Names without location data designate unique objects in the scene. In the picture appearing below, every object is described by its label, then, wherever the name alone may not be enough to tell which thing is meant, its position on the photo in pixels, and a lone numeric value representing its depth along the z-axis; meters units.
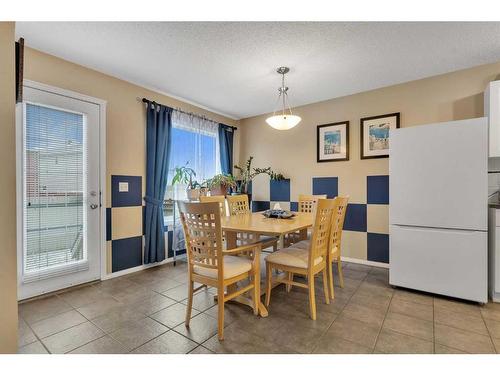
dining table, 1.91
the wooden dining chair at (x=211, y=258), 1.69
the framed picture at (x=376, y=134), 3.25
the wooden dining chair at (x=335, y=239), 2.33
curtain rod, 3.21
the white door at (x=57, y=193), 2.30
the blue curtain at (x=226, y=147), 4.40
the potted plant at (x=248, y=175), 4.25
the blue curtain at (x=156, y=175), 3.25
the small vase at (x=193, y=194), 3.36
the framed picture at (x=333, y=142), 3.61
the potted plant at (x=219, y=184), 3.63
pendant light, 2.71
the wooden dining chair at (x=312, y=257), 1.96
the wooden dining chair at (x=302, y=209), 3.04
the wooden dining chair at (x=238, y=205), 3.17
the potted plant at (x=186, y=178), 3.56
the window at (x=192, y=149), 3.63
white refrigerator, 2.18
